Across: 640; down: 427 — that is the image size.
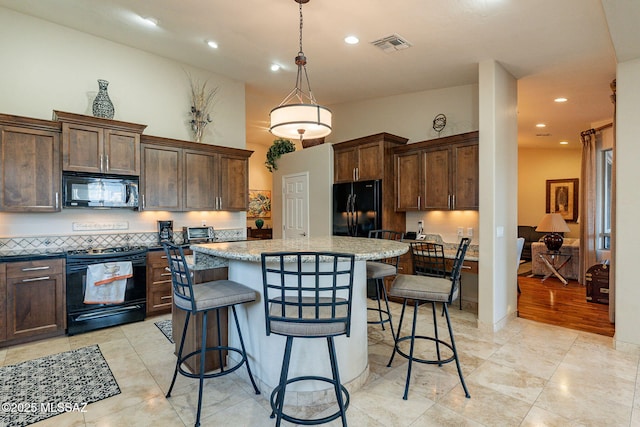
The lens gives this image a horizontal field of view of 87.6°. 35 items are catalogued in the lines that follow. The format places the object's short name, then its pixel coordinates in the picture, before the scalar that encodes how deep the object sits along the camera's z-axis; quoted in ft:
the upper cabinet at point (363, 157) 16.53
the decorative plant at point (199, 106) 15.98
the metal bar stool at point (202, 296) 7.11
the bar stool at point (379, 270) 9.95
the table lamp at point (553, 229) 21.49
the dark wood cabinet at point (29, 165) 10.98
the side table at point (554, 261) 21.88
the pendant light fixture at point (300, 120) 9.67
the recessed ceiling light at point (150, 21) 11.59
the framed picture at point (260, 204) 30.19
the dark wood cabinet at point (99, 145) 11.85
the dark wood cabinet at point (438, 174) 14.06
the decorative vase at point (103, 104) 12.76
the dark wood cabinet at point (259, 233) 28.45
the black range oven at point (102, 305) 11.66
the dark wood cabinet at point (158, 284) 13.39
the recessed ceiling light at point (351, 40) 11.95
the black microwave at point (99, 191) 12.08
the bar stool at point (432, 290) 7.90
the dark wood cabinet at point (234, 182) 16.34
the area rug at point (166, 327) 11.78
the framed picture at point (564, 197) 28.73
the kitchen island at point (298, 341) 7.63
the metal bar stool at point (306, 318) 5.84
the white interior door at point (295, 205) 20.59
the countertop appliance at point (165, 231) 14.92
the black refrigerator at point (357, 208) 16.39
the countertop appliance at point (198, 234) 15.48
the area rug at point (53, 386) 7.43
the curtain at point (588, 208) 20.27
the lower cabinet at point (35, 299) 10.66
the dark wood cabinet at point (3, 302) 10.48
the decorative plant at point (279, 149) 22.13
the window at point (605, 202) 20.15
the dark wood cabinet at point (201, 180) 15.16
